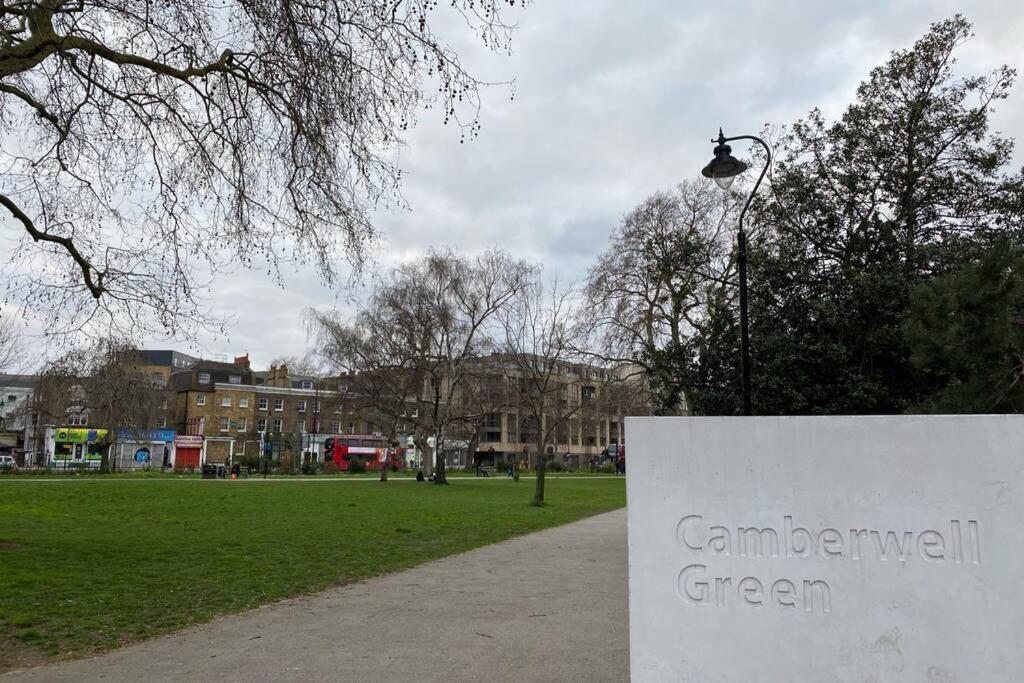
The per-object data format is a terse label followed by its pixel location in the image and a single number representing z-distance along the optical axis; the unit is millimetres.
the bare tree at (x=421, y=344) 38688
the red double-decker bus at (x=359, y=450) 63500
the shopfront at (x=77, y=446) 65019
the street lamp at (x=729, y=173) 11117
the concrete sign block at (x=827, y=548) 3379
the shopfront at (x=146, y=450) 68625
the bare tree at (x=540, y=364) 25359
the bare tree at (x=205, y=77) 9492
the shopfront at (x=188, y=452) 66062
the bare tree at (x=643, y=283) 29312
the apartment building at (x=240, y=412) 80188
